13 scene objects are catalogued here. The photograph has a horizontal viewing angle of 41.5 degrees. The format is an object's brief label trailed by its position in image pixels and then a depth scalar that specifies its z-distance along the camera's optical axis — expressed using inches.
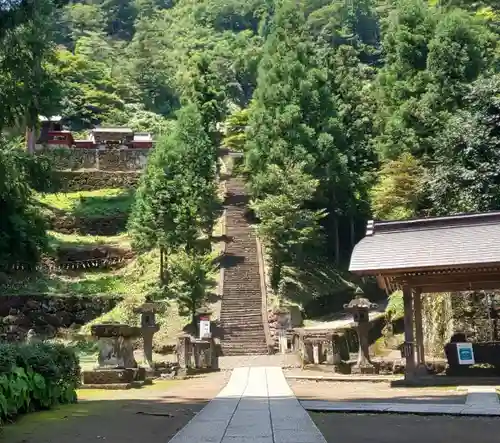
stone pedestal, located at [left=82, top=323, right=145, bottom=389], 584.7
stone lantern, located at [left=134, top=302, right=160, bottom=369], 741.3
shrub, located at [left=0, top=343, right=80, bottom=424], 332.2
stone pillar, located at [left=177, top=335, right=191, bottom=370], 783.1
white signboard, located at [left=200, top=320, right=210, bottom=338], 935.0
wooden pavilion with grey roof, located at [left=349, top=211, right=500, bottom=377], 617.3
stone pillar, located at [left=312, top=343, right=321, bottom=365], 821.9
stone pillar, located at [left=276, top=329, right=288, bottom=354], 985.5
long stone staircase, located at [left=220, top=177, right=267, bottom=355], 1003.9
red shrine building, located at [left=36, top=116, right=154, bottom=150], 2020.2
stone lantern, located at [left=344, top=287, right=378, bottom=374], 740.0
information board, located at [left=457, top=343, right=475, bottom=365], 645.9
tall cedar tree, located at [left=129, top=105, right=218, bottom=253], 1205.1
